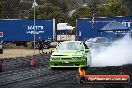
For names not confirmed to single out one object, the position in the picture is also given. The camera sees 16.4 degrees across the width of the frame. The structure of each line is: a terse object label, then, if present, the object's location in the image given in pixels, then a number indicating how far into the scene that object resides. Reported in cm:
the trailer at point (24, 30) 5269
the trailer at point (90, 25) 4488
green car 2064
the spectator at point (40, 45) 4716
